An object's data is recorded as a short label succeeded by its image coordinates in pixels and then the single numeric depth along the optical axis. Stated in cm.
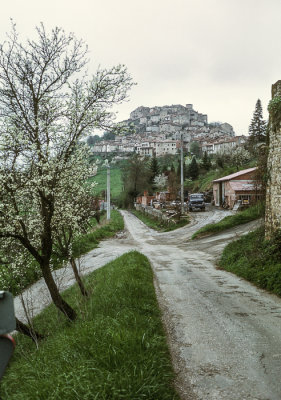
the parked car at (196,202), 4534
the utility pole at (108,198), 3741
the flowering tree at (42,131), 786
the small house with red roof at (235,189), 4273
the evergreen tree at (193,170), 7988
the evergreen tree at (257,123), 7012
